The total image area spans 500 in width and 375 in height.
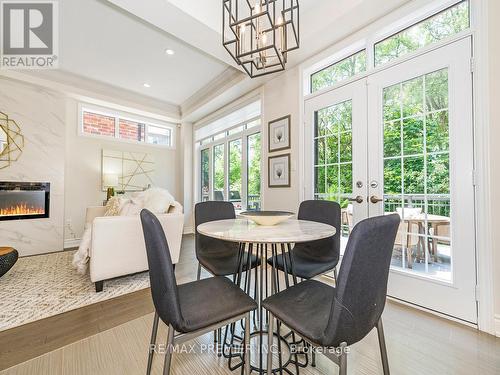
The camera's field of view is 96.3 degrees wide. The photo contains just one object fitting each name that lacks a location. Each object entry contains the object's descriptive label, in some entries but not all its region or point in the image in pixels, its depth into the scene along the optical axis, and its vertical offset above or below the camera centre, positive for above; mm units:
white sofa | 2211 -594
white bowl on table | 1436 -189
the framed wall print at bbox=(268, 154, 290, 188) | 3117 +250
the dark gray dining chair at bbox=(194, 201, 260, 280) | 1658 -544
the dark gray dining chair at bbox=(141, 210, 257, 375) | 911 -548
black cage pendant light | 1437 +1051
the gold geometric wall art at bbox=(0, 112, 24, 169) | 3473 +778
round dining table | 1085 -246
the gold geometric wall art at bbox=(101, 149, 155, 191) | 4590 +461
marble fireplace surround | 3549 +546
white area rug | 1905 -1034
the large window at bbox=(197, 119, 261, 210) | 4215 +491
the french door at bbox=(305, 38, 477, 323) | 1719 +175
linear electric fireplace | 3523 -161
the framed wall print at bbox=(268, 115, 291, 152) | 3123 +788
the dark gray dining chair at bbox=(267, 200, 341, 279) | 1619 -532
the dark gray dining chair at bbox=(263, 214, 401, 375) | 769 -394
